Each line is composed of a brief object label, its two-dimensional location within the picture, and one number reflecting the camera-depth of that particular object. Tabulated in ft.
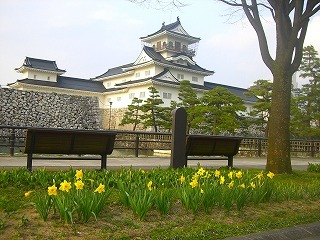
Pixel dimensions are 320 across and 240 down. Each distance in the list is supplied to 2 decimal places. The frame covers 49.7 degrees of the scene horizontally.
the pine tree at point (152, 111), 99.04
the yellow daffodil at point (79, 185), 11.26
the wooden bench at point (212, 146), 26.61
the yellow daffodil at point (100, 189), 11.37
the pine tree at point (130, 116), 108.27
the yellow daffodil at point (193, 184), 13.19
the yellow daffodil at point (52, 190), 10.49
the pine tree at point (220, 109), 90.94
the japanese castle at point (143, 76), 123.16
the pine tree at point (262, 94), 101.87
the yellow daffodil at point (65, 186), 10.81
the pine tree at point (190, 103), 91.76
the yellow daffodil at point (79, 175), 12.47
